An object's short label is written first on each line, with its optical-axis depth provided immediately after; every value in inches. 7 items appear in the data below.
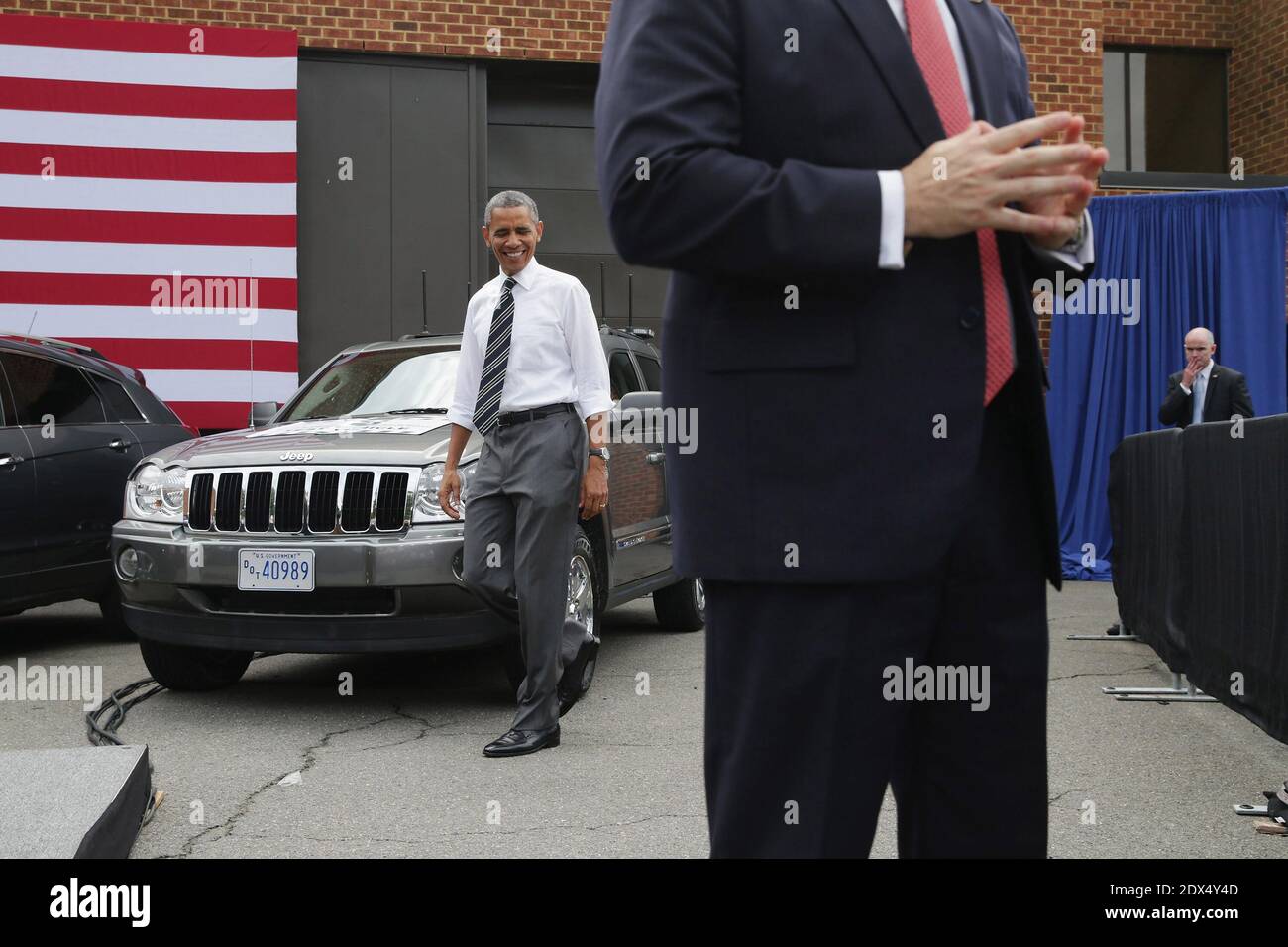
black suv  271.4
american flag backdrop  410.0
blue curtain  460.8
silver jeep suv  207.8
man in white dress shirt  192.9
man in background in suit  398.9
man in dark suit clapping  59.4
